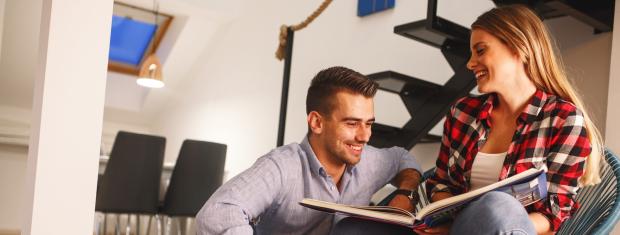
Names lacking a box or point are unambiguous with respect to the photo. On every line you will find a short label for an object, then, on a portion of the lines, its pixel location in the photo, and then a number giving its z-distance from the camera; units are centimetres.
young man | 143
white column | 140
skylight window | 602
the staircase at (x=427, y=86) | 234
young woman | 128
